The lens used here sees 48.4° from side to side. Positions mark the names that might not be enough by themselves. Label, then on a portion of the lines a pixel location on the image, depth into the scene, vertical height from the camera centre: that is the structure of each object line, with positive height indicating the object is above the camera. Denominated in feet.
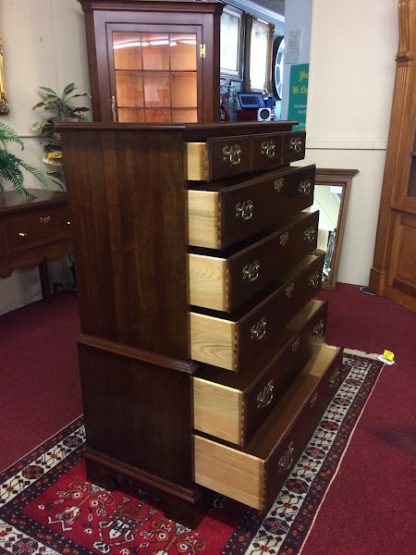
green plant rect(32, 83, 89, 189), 9.53 -0.01
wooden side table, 7.47 -1.81
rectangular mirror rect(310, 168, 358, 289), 10.64 -2.07
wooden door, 8.89 -1.50
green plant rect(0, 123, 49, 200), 7.58 -0.77
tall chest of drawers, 3.70 -1.61
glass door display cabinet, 9.62 +1.19
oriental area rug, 4.21 -3.70
